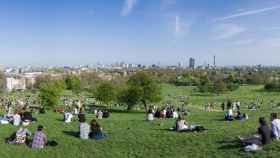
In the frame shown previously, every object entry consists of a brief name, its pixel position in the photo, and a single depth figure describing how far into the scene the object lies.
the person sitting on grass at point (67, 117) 19.37
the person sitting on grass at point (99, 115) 23.27
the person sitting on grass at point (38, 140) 13.31
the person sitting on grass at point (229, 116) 20.03
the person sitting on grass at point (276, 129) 11.84
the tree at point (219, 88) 82.40
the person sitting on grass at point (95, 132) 14.24
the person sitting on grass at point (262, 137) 11.47
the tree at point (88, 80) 95.43
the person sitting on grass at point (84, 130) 14.28
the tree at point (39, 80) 115.23
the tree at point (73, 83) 88.90
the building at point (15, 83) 134.79
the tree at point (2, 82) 110.18
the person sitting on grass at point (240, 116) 19.84
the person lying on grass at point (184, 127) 14.62
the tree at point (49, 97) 40.64
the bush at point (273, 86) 81.09
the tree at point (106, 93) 45.66
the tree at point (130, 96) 41.20
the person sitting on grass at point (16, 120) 17.69
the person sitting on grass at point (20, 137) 13.84
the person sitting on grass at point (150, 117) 20.68
